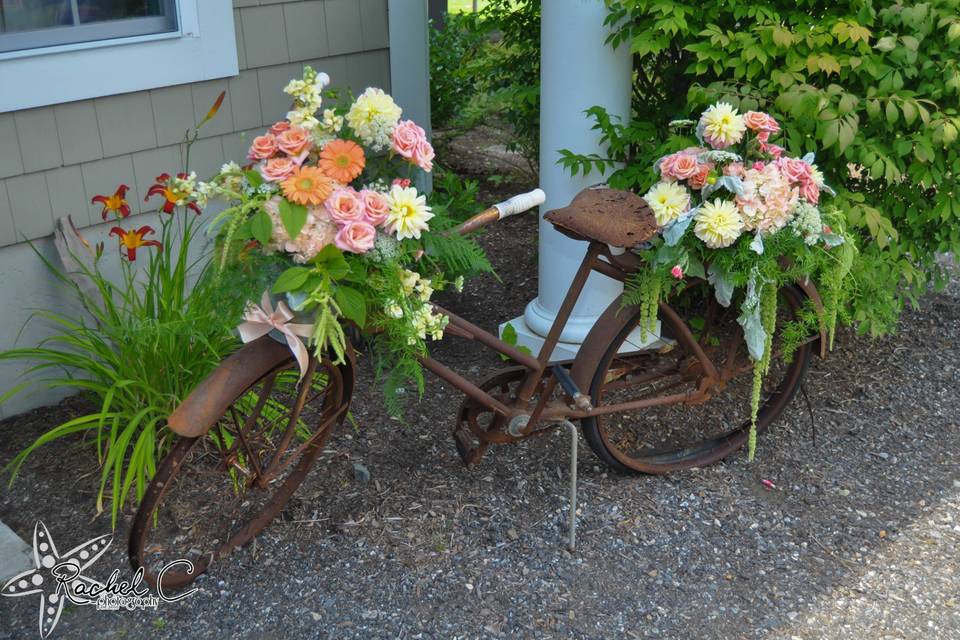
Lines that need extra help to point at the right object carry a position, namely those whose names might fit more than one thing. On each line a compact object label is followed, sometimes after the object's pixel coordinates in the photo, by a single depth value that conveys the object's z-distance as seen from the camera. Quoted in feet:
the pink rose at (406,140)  7.98
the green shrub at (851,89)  10.71
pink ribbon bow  8.03
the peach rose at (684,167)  9.55
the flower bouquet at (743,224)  9.33
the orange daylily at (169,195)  8.14
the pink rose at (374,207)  7.80
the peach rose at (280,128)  8.22
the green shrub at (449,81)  21.94
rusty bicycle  8.52
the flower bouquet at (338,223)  7.71
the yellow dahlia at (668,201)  9.49
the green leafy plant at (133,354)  10.08
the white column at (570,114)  11.86
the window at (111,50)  11.27
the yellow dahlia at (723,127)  9.66
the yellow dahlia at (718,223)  9.23
